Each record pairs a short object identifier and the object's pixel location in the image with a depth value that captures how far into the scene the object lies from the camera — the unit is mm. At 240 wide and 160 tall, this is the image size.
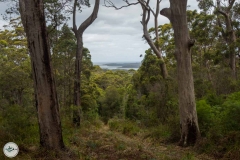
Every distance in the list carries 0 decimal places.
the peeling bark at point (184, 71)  6961
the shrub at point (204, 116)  7324
